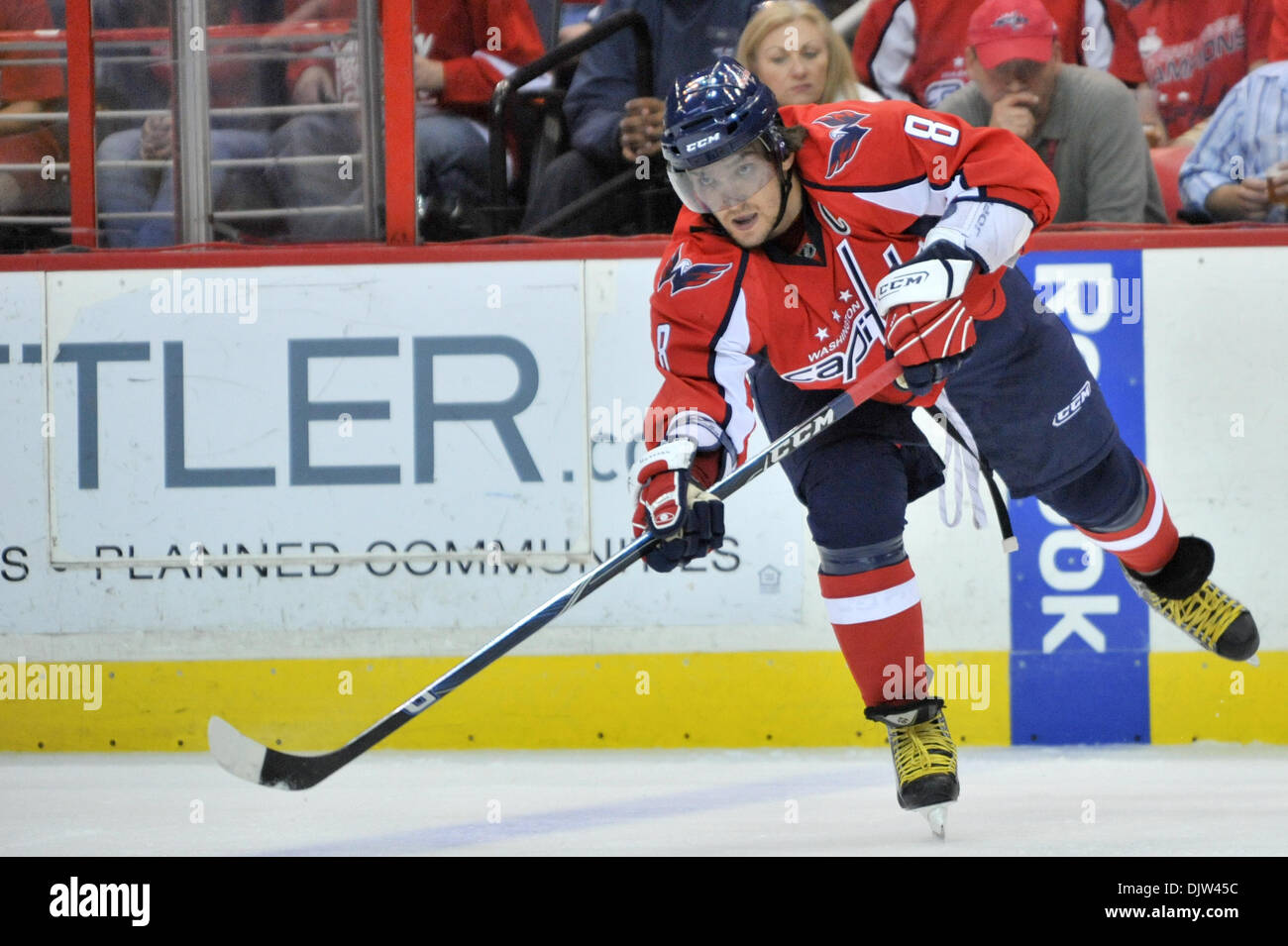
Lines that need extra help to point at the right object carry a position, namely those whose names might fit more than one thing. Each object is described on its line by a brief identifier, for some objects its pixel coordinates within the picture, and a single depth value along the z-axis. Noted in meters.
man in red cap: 7.57
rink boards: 7.23
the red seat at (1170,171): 7.73
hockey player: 5.14
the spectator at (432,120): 7.83
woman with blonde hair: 7.43
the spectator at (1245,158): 7.53
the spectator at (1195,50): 7.75
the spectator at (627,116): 7.84
